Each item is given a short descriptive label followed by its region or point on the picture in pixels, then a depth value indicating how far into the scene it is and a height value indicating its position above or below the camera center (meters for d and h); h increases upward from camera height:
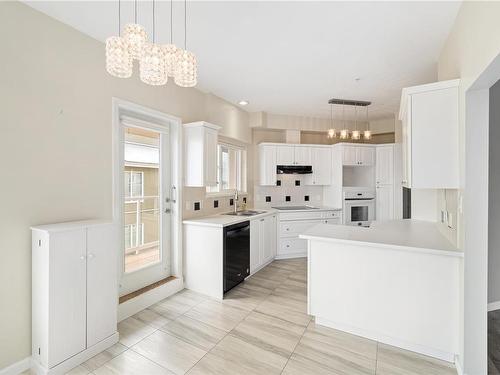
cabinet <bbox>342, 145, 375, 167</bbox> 4.91 +0.60
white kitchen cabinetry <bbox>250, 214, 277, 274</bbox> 3.81 -0.89
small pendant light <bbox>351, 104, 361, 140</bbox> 4.12 +1.33
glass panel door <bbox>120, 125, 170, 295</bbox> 2.81 -0.25
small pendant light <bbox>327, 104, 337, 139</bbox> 4.19 +0.89
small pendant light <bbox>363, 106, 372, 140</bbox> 4.14 +0.84
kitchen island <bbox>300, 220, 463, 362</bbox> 1.97 -0.86
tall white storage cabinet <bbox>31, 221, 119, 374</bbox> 1.82 -0.83
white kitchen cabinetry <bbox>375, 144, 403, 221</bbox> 4.80 +0.07
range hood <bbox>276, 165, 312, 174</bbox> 4.96 +0.33
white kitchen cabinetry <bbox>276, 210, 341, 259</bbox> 4.63 -0.76
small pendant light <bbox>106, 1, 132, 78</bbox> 1.29 +0.68
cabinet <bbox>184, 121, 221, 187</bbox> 3.29 +0.44
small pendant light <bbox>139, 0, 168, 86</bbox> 1.34 +0.66
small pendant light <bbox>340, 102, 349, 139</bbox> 4.16 +0.88
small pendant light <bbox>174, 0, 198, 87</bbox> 1.44 +0.68
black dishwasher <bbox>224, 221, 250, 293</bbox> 3.14 -0.89
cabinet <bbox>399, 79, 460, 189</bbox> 1.95 +0.41
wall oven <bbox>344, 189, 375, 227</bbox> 4.91 -0.41
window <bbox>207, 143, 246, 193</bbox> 4.46 +0.33
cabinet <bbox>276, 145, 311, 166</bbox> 5.00 +0.62
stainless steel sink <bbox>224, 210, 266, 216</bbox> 3.98 -0.43
